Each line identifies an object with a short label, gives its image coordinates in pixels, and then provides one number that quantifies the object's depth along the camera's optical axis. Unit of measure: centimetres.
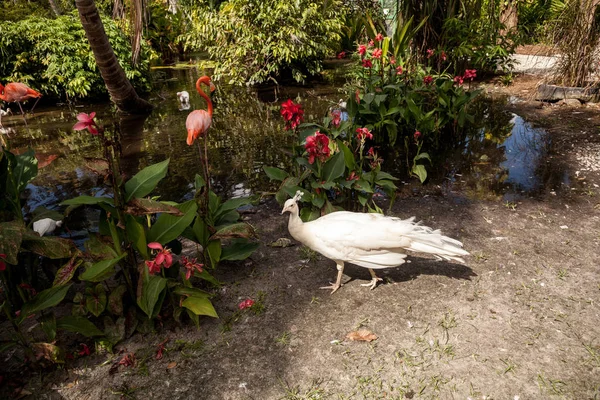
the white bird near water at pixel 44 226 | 328
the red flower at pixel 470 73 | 540
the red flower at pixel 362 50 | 523
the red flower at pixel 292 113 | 345
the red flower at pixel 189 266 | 229
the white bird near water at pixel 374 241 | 266
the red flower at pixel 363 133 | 351
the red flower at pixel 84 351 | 234
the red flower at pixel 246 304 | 265
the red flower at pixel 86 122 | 200
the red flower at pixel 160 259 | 207
